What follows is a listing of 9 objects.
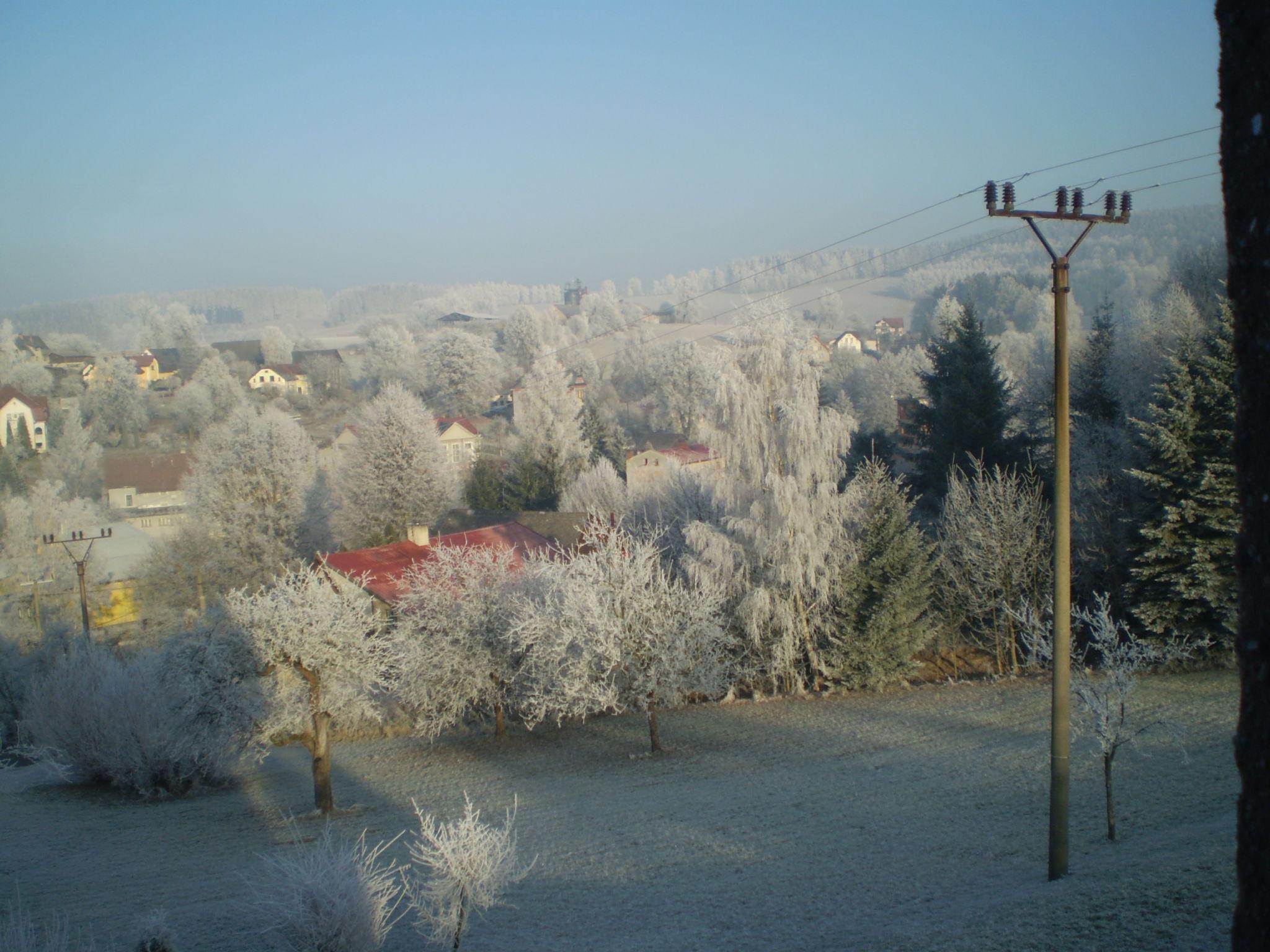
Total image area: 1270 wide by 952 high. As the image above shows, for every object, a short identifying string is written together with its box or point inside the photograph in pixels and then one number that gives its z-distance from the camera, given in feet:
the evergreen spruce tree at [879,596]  78.18
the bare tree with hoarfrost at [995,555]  81.15
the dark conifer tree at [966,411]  99.96
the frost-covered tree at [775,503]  76.43
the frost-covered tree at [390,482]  145.69
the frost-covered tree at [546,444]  164.66
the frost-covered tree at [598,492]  135.54
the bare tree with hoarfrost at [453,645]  69.26
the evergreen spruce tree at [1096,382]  104.58
